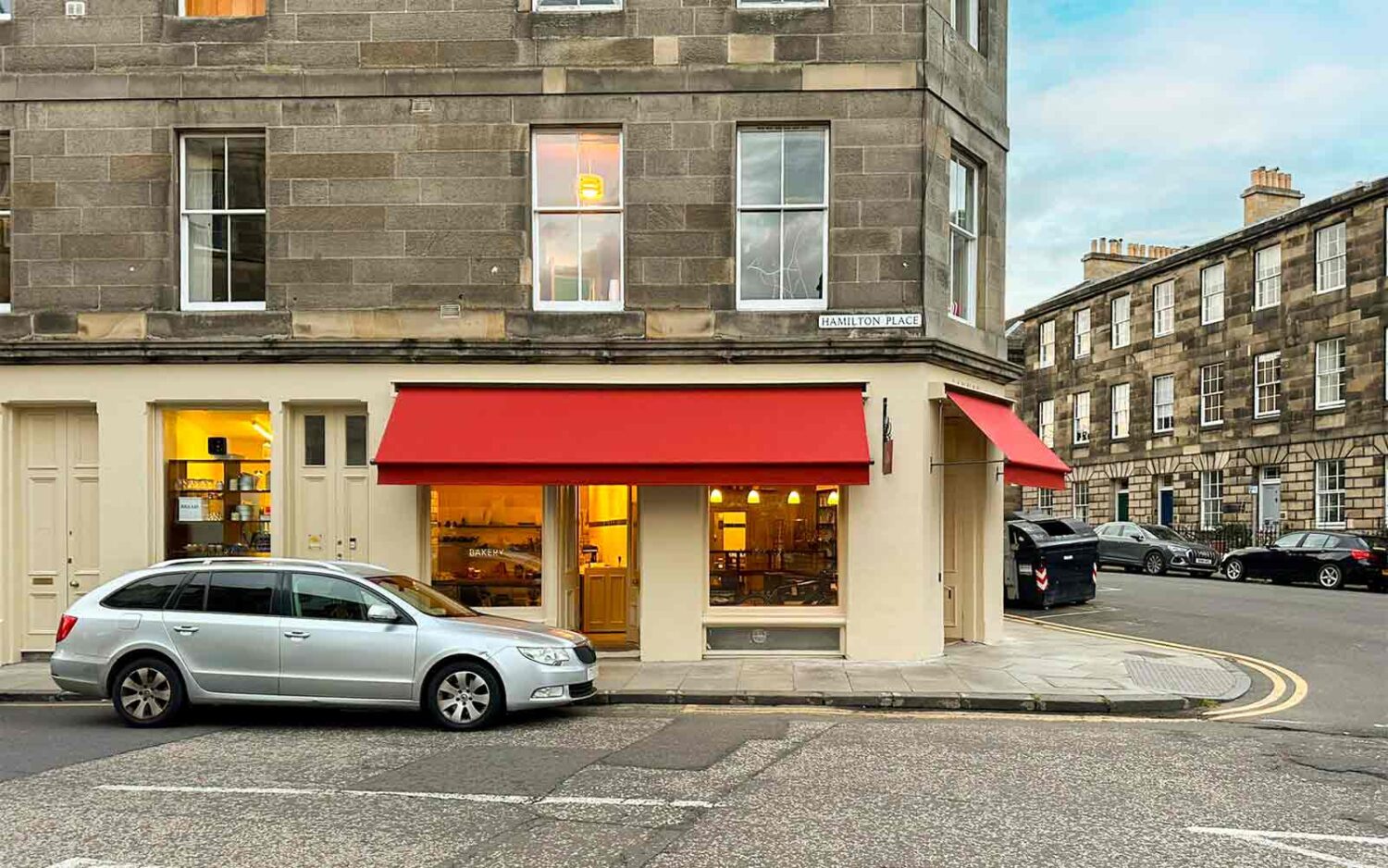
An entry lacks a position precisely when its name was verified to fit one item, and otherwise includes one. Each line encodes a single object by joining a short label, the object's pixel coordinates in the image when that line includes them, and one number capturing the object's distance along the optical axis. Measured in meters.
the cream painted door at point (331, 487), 14.33
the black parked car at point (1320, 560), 26.48
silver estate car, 10.01
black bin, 21.00
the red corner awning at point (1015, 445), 14.15
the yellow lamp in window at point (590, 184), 14.36
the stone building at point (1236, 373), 32.81
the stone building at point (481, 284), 13.84
